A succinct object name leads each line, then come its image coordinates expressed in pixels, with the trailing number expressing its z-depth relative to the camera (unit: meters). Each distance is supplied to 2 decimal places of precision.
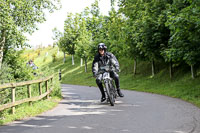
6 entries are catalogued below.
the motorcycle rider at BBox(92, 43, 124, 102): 9.55
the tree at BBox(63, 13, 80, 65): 47.88
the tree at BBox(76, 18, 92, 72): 37.28
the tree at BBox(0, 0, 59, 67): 17.98
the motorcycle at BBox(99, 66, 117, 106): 8.99
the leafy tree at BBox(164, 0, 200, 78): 10.76
